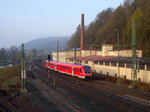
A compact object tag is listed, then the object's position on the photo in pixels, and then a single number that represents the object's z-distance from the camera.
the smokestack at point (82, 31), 75.06
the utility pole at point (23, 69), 26.72
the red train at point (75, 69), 34.34
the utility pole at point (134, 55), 27.19
